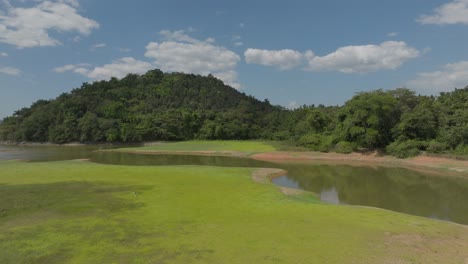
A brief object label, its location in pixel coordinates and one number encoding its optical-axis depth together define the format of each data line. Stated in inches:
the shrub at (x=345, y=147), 2142.0
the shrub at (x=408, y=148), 1863.9
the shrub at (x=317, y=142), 2295.8
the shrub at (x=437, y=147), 1792.6
